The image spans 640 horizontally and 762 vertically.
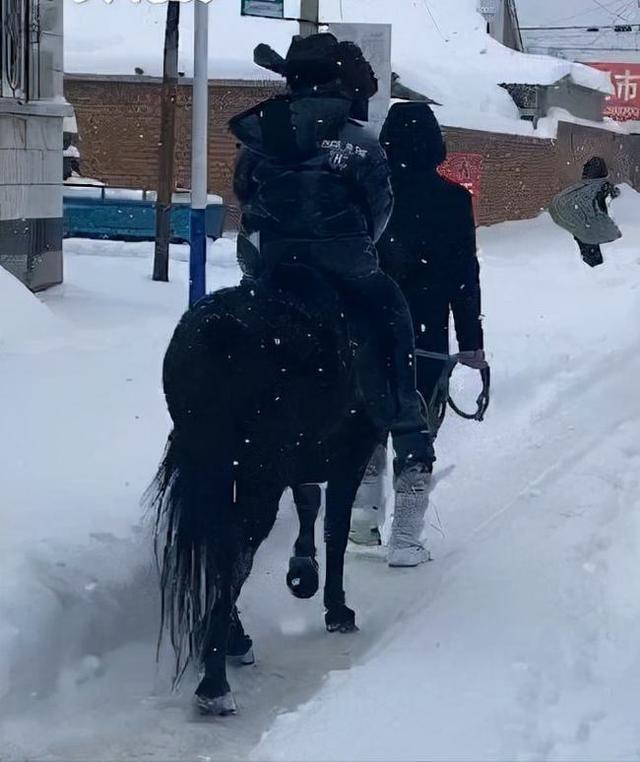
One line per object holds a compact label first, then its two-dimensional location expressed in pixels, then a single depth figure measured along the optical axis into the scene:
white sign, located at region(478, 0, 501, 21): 37.91
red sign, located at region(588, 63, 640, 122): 49.41
